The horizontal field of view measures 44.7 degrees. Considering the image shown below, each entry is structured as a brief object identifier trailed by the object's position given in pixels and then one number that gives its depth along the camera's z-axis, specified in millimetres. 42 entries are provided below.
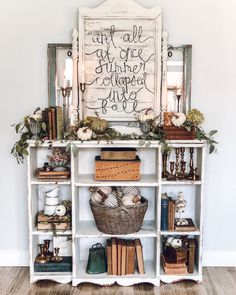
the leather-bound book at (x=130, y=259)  1990
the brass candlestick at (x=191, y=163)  2005
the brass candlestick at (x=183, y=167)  2039
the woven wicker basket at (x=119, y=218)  1910
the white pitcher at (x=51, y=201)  2027
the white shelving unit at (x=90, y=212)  1933
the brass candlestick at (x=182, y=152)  2062
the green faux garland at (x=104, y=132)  1907
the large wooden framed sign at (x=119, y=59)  2019
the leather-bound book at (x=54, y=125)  1905
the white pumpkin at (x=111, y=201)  1928
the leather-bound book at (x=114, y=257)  1986
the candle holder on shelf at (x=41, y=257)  2029
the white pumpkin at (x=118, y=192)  1974
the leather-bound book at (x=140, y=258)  2006
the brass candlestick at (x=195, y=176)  1980
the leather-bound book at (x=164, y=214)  1981
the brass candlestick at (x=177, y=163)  2009
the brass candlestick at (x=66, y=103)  2064
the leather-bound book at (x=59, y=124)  1919
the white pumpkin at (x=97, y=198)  1974
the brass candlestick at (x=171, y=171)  1993
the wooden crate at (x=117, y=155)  1934
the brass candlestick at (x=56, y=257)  2038
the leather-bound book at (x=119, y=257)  1989
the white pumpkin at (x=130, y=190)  1989
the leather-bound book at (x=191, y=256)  2008
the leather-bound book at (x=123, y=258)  1989
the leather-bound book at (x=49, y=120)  1903
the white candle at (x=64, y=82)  2072
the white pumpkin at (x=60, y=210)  2003
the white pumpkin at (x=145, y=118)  1934
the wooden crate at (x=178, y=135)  1918
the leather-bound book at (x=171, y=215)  1979
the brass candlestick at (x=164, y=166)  2025
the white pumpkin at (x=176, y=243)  2042
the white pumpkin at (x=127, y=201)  1936
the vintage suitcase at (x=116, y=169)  1931
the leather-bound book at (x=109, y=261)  1991
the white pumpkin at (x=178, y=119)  1918
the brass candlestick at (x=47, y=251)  2063
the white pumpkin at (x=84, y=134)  1884
